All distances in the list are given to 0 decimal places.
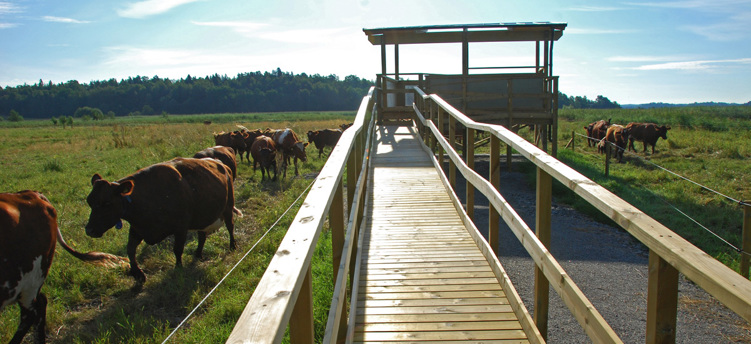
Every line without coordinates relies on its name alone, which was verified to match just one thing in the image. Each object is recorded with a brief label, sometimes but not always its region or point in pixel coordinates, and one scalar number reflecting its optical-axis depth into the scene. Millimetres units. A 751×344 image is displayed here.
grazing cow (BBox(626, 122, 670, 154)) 22375
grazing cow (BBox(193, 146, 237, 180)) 10891
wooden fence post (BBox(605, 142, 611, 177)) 14555
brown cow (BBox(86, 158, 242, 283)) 6441
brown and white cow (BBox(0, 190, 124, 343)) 4711
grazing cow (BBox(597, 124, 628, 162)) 20344
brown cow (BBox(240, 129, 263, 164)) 17958
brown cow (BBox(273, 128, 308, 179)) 16250
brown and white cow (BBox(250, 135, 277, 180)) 14336
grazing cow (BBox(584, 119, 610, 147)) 24627
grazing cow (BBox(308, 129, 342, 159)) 19906
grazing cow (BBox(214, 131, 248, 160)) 18000
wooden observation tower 14133
